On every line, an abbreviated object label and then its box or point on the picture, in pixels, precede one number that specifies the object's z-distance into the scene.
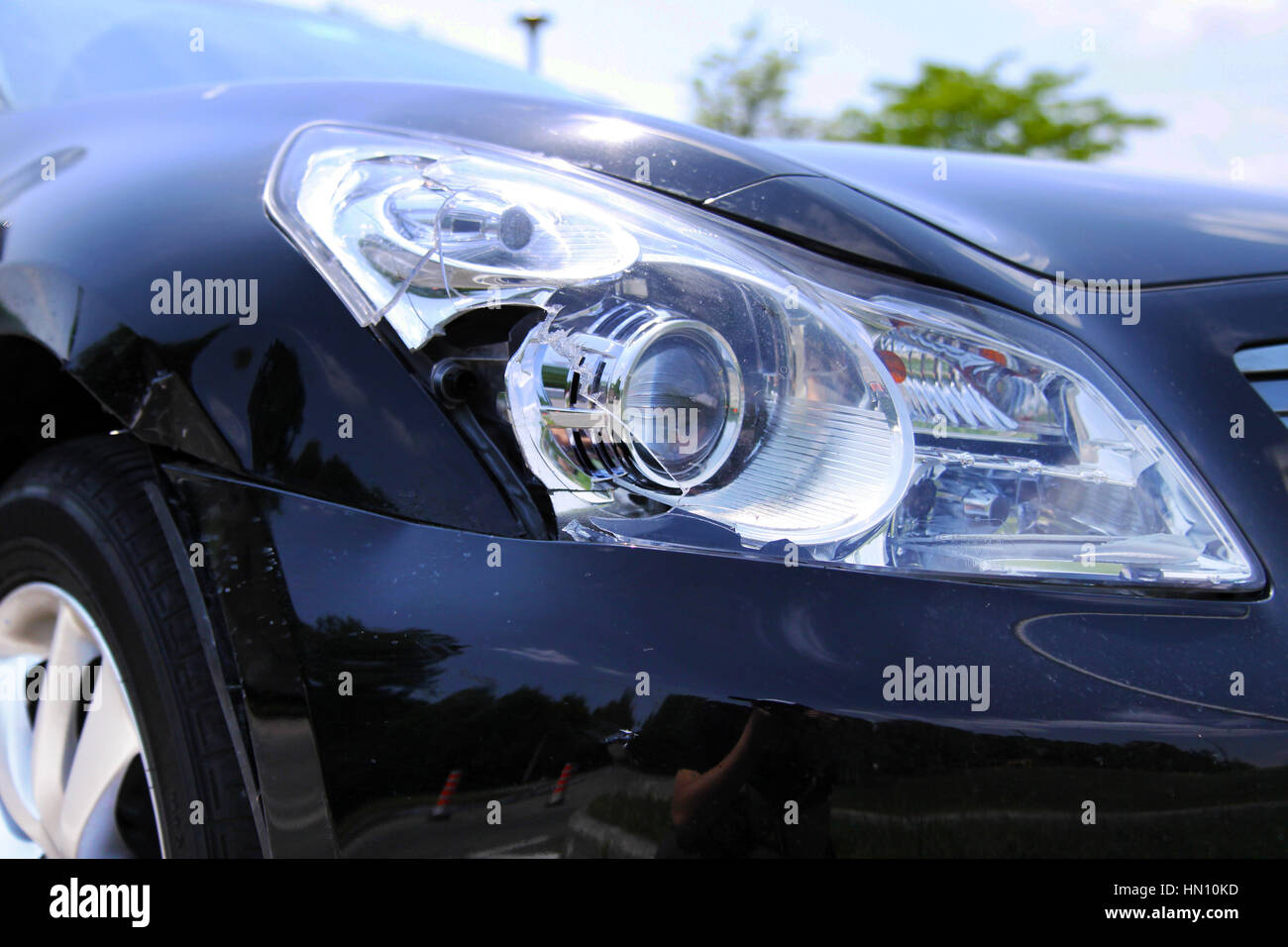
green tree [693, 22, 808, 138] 20.11
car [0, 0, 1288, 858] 0.94
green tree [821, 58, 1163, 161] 15.77
